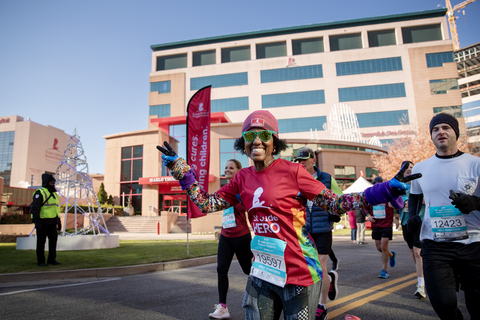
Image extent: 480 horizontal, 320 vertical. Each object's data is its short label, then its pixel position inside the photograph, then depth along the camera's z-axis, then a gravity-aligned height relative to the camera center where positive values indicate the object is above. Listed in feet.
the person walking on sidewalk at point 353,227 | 51.46 -3.44
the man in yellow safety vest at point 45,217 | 25.40 -0.11
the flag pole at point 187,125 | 31.48 +8.45
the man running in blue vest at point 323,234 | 13.87 -1.23
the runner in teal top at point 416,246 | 15.90 -2.34
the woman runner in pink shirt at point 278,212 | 6.51 -0.09
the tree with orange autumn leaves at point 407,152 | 99.86 +17.21
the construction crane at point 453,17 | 379.35 +221.87
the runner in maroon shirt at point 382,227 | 21.47 -1.54
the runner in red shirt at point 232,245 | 13.47 -1.51
